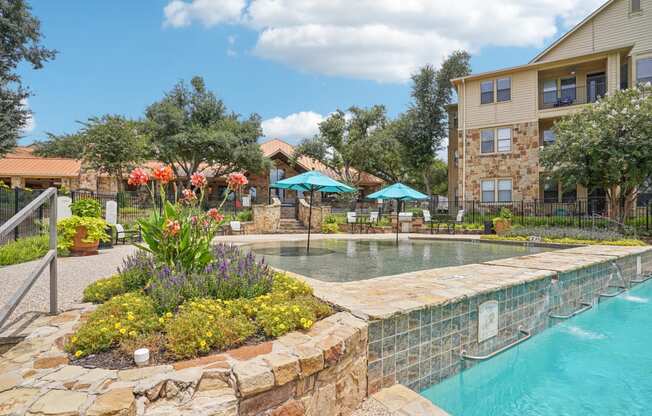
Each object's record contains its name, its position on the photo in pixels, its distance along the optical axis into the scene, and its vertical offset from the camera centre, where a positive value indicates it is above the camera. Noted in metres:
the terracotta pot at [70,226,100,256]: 8.29 -0.79
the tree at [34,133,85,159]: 36.69 +6.64
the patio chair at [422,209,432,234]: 18.02 -0.35
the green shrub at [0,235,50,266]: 7.25 -0.85
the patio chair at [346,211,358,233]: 17.72 -0.45
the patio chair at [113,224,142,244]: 10.60 -0.70
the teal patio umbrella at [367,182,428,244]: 12.86 +0.63
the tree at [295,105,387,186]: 28.80 +6.09
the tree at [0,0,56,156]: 16.06 +8.15
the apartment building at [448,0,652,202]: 17.33 +6.23
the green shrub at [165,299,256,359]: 2.45 -0.86
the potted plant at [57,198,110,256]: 8.15 -0.42
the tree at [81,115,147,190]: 22.50 +4.24
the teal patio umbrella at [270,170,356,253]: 9.50 +0.74
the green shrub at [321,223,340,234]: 17.62 -0.89
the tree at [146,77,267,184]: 24.97 +5.66
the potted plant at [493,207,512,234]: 15.39 -0.61
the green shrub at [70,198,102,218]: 8.44 +0.06
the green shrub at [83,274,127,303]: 3.71 -0.84
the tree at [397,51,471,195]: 25.53 +7.66
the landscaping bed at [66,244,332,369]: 2.47 -0.83
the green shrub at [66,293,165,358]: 2.49 -0.85
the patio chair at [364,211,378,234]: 18.12 -0.52
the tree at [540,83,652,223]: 12.43 +2.32
